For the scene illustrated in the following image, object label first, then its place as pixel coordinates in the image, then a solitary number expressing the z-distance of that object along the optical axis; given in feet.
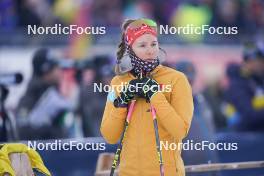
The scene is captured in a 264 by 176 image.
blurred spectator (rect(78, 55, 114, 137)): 30.40
